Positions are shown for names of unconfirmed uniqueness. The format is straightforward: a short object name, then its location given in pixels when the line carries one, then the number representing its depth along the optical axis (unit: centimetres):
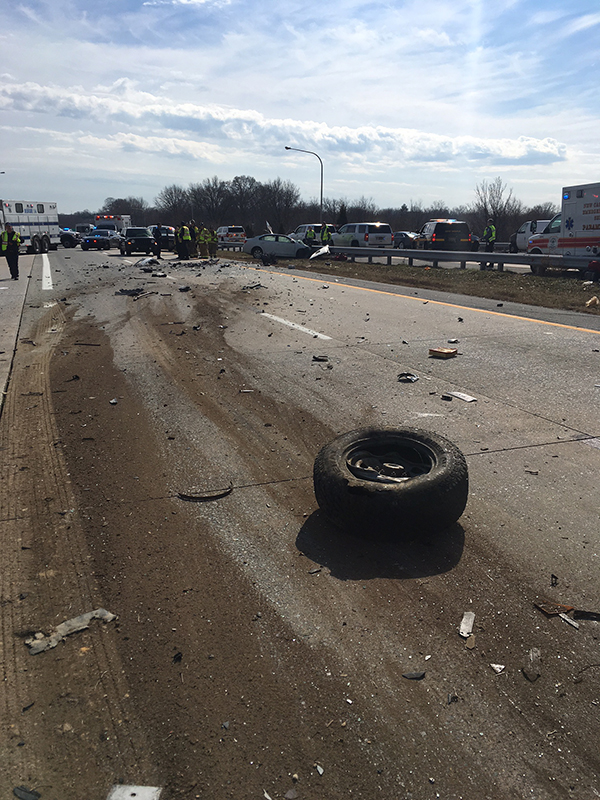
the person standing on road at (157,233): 4078
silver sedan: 3186
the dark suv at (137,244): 3794
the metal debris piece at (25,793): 209
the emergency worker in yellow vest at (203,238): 3316
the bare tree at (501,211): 6346
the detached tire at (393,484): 349
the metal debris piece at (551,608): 295
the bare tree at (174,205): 13362
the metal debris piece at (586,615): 292
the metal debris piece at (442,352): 851
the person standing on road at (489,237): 3484
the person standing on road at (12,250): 2216
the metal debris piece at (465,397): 645
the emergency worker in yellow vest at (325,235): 3594
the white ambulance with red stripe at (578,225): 2105
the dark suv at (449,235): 3284
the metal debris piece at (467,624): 283
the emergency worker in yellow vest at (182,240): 3086
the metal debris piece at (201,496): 423
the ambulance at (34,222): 4513
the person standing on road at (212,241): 3338
